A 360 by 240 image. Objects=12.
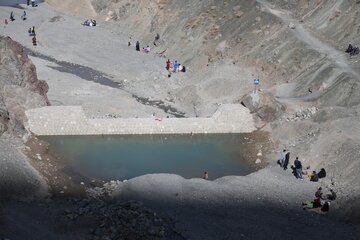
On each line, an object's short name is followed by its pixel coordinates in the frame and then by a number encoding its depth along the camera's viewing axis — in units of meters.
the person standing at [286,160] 41.31
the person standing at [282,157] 41.81
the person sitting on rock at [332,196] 36.13
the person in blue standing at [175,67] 64.26
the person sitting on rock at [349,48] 53.66
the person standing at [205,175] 40.81
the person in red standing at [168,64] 64.62
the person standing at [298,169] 39.64
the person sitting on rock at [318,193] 35.62
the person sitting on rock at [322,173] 39.03
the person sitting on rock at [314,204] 35.50
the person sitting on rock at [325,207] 35.00
